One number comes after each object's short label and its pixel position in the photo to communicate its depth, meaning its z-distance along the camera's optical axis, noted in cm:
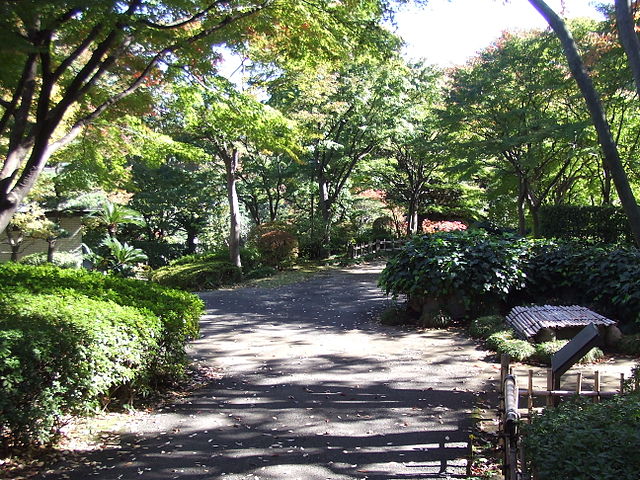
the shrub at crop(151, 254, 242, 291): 1775
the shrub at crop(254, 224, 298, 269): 2070
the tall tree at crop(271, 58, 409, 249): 1736
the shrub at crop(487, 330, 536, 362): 693
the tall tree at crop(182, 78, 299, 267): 956
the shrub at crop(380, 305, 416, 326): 1016
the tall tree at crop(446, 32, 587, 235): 1384
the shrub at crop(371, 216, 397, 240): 2686
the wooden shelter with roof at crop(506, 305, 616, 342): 740
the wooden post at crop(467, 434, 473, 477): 378
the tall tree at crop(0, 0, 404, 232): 521
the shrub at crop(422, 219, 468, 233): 2673
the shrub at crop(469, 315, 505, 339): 851
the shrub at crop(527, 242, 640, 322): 829
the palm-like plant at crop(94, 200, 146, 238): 2042
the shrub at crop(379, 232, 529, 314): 966
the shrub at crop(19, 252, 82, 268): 1977
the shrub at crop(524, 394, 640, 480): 250
